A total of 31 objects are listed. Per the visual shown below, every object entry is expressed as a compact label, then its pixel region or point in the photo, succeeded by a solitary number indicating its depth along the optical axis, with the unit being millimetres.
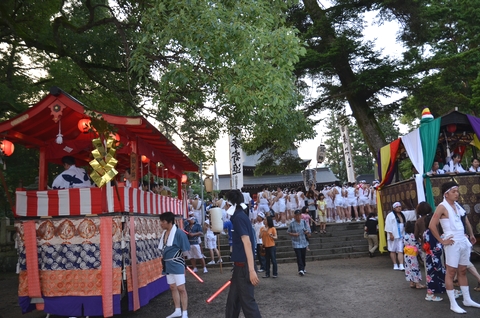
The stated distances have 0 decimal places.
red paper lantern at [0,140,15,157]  7453
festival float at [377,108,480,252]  11344
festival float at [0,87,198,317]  6727
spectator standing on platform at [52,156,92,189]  7363
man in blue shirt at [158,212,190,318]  6785
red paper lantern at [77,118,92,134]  7341
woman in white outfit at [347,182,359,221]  18938
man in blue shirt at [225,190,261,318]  4898
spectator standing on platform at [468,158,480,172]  11969
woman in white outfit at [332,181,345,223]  19094
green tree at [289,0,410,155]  15469
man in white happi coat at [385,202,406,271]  10625
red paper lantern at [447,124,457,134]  11594
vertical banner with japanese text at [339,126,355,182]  28067
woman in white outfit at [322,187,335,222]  19453
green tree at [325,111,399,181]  43906
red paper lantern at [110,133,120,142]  6975
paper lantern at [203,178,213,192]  18350
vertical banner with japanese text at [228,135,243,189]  19188
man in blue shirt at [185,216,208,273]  12391
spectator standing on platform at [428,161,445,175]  11575
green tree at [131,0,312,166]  6789
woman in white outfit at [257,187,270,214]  17431
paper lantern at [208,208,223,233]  11055
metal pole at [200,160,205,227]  17406
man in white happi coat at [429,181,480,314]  6078
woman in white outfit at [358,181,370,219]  19031
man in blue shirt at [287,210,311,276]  11195
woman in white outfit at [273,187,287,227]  18891
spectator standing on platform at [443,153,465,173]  11898
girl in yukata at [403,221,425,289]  8273
